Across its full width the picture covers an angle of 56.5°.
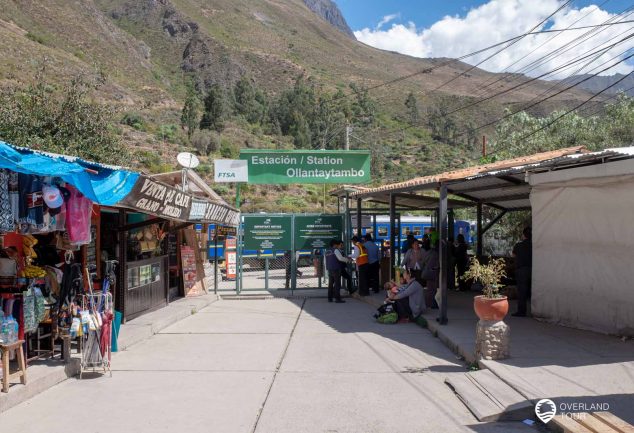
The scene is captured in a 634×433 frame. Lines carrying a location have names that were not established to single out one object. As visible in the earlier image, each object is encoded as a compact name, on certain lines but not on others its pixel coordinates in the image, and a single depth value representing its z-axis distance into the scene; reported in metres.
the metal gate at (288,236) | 17.64
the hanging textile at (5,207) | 6.54
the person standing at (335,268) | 15.89
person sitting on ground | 12.25
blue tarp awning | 6.09
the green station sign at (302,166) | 17.88
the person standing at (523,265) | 11.88
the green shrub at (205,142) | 52.47
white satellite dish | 12.95
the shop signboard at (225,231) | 21.69
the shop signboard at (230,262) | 20.94
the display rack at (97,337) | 7.76
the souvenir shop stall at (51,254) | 6.70
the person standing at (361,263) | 16.36
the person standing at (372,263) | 16.52
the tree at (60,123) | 18.69
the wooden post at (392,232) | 16.03
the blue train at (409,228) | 25.03
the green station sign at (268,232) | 17.64
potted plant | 7.95
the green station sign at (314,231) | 17.83
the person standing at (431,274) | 12.85
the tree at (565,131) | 21.33
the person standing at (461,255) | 17.78
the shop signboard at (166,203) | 8.20
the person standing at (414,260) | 13.79
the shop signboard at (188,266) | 16.00
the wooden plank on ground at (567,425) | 5.09
